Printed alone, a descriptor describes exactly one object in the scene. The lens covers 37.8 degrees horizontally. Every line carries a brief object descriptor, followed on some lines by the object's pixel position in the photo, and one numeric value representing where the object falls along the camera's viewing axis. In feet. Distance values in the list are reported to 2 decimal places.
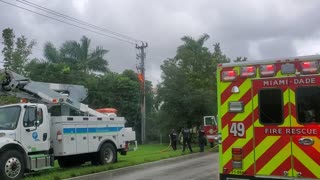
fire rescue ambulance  23.41
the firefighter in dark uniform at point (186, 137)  83.79
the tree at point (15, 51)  124.16
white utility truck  47.19
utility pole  148.05
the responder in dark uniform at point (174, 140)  94.70
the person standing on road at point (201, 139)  85.56
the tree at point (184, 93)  121.08
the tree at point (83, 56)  166.40
